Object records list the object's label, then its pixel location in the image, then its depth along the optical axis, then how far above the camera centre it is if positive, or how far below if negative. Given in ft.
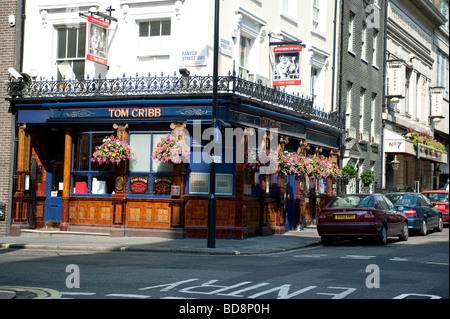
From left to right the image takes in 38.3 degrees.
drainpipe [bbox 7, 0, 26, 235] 68.13 +13.28
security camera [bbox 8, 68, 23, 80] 67.05 +11.99
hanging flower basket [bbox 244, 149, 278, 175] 64.59 +3.29
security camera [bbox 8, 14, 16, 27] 69.00 +17.95
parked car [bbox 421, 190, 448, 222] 88.91 -0.10
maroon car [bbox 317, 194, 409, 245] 57.98 -2.00
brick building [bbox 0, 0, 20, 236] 68.18 +8.14
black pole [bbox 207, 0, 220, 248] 54.90 +1.47
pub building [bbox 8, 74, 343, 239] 63.52 +3.15
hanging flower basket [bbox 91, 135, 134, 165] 63.72 +3.86
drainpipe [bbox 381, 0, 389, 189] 109.91 +15.93
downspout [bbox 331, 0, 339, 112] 90.48 +19.66
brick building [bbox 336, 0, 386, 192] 94.99 +17.99
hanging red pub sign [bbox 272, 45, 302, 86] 70.33 +14.23
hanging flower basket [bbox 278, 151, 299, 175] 68.39 +3.39
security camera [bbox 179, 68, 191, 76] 61.87 +11.61
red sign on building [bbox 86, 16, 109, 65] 62.69 +14.84
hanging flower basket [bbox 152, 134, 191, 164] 61.67 +3.94
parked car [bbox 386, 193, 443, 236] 71.89 -1.41
